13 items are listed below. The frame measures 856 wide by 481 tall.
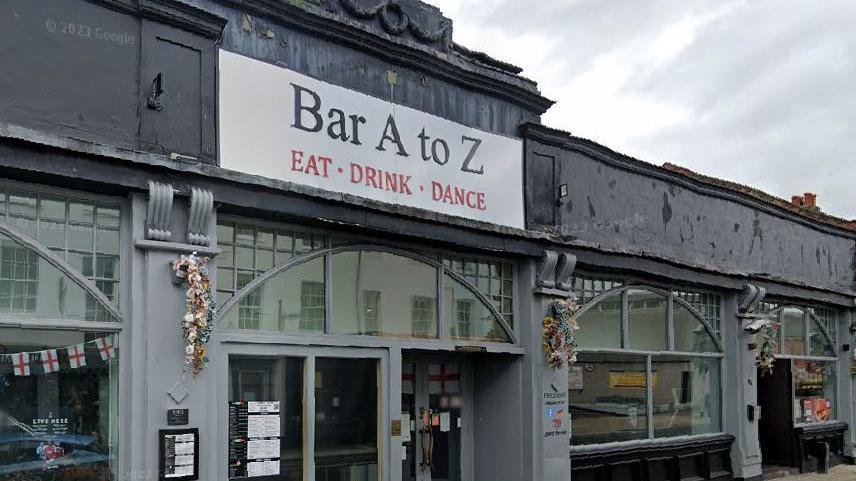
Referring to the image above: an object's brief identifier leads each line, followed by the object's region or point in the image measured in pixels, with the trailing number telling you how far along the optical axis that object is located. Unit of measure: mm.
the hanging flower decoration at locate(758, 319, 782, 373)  15117
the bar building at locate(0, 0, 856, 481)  6980
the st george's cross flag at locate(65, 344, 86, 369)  6992
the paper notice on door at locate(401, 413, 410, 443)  10156
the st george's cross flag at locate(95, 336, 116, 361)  7172
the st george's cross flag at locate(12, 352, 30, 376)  6699
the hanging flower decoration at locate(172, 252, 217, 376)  7312
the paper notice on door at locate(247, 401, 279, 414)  8203
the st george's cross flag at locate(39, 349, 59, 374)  6836
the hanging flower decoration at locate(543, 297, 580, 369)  10977
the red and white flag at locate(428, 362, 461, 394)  10703
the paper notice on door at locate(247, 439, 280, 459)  8164
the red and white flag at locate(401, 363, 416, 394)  10383
